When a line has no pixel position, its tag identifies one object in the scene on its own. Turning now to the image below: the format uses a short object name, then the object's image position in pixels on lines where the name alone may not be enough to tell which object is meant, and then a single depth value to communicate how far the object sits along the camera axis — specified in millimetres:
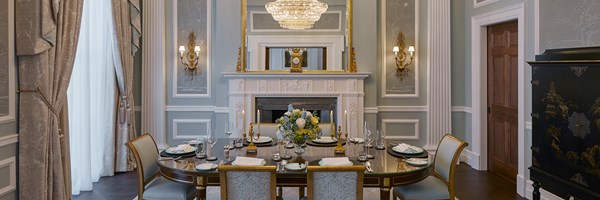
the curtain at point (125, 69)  5277
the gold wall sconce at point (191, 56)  6211
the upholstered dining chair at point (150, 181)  3145
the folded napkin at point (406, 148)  3440
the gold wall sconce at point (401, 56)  6160
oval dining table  2820
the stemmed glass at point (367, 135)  3497
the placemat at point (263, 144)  3826
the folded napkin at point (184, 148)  3438
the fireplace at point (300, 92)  5977
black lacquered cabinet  2805
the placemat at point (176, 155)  3330
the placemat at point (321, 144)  3821
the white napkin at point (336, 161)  2957
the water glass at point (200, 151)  3276
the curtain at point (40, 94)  3312
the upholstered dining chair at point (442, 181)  3160
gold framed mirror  6008
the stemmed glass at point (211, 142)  3188
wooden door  5047
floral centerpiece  3346
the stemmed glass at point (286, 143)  3226
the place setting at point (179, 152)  3324
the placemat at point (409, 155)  3323
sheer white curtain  4598
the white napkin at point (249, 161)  3013
